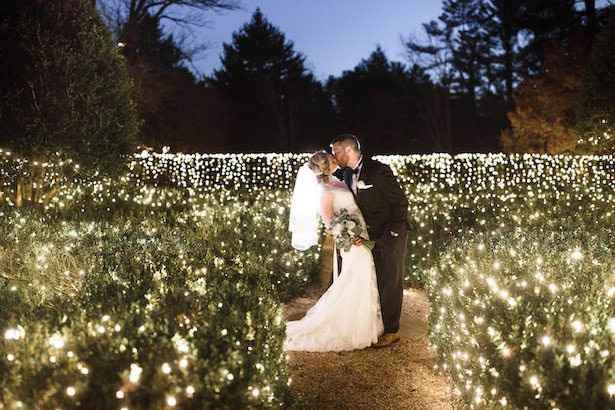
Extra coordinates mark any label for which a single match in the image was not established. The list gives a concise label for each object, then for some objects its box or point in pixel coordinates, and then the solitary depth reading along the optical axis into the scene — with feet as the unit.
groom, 20.15
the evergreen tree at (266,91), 138.92
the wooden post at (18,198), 37.28
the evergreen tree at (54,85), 34.58
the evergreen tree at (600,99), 69.26
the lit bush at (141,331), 10.46
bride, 19.61
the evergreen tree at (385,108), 132.46
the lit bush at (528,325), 10.05
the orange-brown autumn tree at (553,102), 83.15
